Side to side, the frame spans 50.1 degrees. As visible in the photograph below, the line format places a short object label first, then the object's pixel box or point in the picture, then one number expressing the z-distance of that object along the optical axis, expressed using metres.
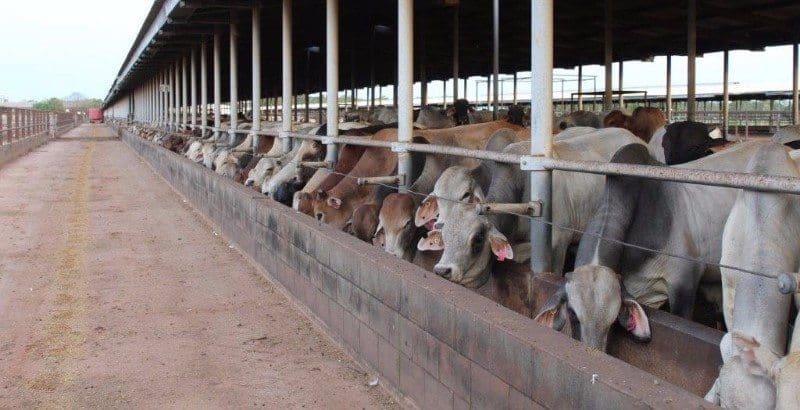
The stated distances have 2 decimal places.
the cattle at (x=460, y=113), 14.81
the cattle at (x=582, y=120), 12.40
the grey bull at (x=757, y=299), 3.27
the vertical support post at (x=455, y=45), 15.47
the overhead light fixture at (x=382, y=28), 16.86
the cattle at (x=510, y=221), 5.71
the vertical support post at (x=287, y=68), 11.62
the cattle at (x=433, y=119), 13.77
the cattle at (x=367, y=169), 8.58
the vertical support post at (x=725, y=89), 18.90
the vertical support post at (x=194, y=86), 23.52
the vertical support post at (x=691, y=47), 13.41
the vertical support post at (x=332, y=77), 9.63
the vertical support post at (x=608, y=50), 14.85
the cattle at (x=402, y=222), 6.86
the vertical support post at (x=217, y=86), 17.85
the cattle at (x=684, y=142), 7.11
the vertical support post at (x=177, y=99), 28.66
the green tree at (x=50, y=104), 159.04
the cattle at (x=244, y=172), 13.32
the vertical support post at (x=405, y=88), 7.52
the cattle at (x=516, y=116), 13.25
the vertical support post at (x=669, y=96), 19.93
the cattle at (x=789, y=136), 6.78
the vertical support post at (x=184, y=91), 26.22
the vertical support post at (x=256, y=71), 13.24
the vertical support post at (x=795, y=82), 17.41
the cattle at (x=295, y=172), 10.59
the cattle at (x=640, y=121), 10.80
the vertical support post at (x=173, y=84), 30.45
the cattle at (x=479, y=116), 14.76
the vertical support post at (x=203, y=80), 21.06
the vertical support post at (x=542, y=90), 5.25
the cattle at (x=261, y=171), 12.21
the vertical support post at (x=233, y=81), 15.65
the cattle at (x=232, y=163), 14.78
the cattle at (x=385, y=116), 16.12
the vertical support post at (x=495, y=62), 12.98
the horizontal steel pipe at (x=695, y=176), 3.44
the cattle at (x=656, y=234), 4.91
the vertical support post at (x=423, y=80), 19.11
